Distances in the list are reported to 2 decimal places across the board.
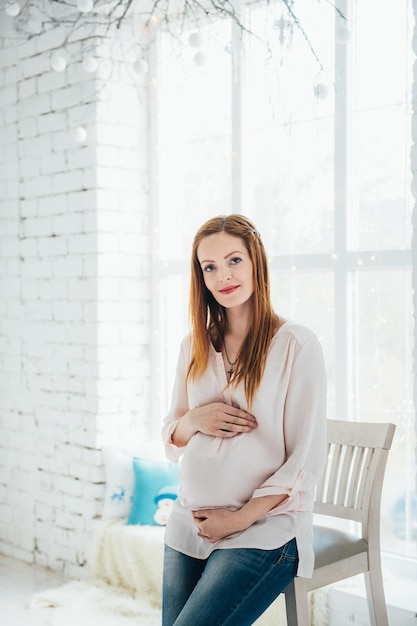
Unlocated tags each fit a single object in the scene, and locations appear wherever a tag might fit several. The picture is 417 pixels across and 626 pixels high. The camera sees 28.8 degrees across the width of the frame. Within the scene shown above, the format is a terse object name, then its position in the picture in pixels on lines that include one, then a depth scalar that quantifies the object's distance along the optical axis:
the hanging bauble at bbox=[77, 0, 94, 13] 2.76
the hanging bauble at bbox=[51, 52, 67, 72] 3.06
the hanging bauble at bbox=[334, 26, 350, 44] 2.54
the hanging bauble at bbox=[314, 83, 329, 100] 2.64
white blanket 3.25
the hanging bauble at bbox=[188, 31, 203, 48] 2.78
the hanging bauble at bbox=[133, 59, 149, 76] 3.01
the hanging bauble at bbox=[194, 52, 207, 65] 2.90
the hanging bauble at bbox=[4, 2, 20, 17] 2.96
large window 2.95
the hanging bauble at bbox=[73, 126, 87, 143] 3.39
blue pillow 3.49
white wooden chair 2.24
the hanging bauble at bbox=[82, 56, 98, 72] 2.99
